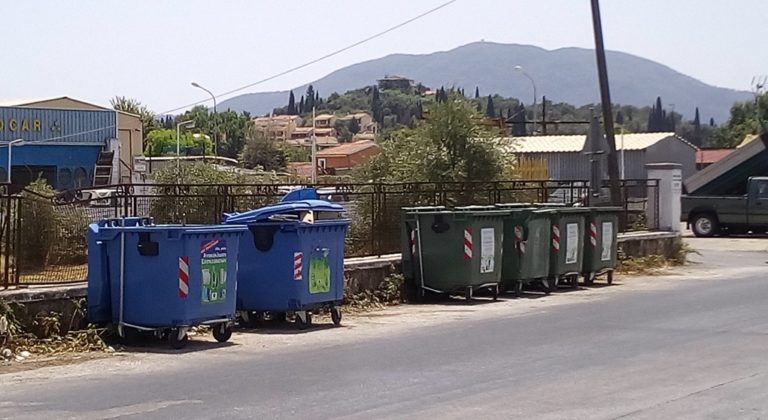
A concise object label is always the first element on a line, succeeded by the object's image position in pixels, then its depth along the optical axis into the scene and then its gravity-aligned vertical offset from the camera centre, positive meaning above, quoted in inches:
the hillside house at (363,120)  7017.7 +605.9
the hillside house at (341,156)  3397.1 +182.2
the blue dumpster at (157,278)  502.9 -28.6
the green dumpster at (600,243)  844.0 -21.0
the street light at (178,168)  948.6 +39.4
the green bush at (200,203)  697.6 +7.1
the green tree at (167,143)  2923.2 +190.0
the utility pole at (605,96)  1080.2 +114.9
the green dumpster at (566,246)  799.7 -22.3
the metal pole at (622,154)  2569.9 +137.6
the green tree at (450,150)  1130.0 +65.1
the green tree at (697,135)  5310.0 +374.4
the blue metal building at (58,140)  1898.4 +128.4
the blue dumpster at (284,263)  576.1 -24.9
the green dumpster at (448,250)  711.1 -22.5
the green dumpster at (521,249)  759.1 -22.9
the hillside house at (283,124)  5942.9 +516.6
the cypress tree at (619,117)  4277.8 +376.8
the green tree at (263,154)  3280.0 +181.8
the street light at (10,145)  1599.0 +99.9
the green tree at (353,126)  7017.7 +553.1
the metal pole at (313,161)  1950.9 +94.2
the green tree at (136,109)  3282.5 +308.4
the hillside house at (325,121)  7322.8 +611.1
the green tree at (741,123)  3772.1 +342.0
